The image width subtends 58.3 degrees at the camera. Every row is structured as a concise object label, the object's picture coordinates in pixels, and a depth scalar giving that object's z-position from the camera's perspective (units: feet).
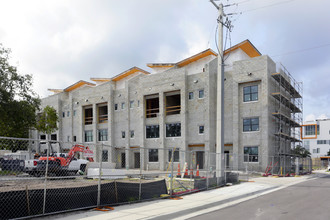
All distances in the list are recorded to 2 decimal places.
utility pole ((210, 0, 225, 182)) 56.34
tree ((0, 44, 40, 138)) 76.54
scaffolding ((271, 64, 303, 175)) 104.68
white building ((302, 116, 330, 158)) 278.52
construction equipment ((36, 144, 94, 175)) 58.72
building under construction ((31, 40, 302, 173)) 103.35
